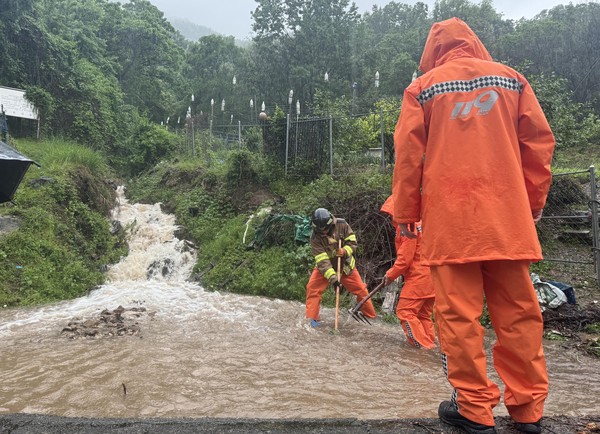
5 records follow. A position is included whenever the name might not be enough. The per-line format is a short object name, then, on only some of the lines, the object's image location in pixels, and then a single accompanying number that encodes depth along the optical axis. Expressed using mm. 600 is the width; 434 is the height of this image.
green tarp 8547
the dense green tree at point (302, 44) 33562
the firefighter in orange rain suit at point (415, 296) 4707
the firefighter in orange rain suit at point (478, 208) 2092
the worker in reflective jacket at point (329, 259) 5723
